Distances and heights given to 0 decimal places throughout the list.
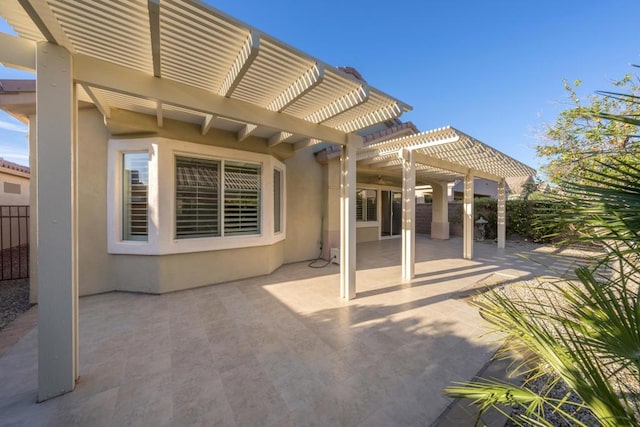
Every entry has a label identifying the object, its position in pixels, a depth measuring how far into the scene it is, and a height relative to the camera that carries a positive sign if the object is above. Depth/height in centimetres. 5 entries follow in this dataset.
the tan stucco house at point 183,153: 245 +135
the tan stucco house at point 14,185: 995 +110
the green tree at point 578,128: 573 +219
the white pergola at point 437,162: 558 +153
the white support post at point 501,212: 1101 +1
